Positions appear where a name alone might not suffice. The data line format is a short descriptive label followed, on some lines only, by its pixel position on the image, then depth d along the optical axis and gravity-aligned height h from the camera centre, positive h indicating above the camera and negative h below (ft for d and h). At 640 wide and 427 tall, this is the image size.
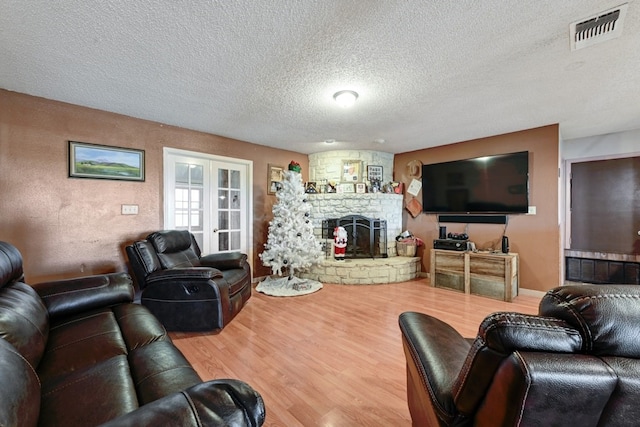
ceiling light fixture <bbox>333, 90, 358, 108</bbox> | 8.55 +3.72
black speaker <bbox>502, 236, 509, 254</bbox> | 12.51 -1.50
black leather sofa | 2.20 -2.20
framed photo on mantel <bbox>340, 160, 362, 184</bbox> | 16.67 +2.59
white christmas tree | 13.71 -1.26
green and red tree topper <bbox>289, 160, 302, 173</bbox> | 14.83 +2.52
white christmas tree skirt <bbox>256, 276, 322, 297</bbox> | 12.64 -3.70
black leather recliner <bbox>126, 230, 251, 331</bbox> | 8.62 -2.60
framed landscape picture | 9.64 +1.93
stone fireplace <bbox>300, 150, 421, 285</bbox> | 15.96 -0.02
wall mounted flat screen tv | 12.75 +1.43
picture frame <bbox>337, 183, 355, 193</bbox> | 16.56 +1.52
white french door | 12.25 +0.70
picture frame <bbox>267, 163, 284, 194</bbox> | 15.69 +2.08
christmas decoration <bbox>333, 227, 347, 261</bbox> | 15.40 -1.72
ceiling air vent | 5.32 +3.89
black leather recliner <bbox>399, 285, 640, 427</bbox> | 1.87 -1.09
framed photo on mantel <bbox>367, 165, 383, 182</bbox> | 16.85 +2.51
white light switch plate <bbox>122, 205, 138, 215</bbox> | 10.69 +0.13
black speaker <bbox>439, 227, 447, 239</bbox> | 14.61 -1.10
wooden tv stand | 11.84 -2.82
